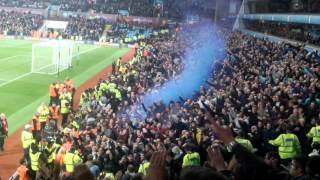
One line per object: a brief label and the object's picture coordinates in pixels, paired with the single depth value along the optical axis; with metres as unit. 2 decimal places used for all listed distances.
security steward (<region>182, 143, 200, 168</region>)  9.13
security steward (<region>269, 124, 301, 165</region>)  9.38
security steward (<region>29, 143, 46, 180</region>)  12.85
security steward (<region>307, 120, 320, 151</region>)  9.65
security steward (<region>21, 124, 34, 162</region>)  14.54
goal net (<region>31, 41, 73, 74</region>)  33.72
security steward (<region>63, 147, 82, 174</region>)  11.60
